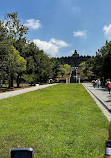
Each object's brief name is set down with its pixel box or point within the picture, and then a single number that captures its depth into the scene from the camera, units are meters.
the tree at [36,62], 29.35
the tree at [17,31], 24.87
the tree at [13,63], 19.37
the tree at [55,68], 58.80
